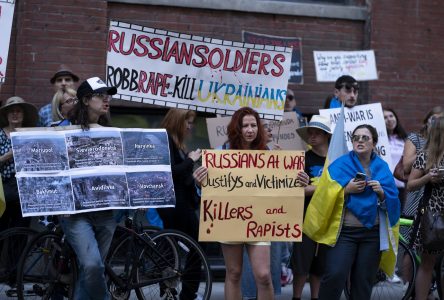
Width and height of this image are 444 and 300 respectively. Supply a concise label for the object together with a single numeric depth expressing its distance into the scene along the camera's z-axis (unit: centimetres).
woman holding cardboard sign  718
